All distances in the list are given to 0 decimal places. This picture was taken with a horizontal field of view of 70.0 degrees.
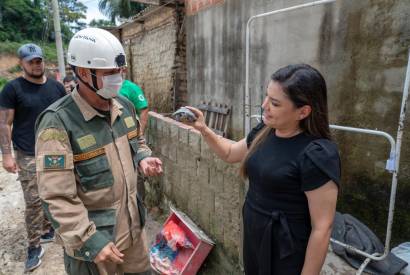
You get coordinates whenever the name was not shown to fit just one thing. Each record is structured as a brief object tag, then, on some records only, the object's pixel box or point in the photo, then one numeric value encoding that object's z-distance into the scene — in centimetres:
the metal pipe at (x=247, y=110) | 275
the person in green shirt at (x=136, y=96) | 373
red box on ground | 277
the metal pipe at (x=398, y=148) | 179
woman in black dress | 126
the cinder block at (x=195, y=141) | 305
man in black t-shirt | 308
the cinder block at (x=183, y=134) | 332
